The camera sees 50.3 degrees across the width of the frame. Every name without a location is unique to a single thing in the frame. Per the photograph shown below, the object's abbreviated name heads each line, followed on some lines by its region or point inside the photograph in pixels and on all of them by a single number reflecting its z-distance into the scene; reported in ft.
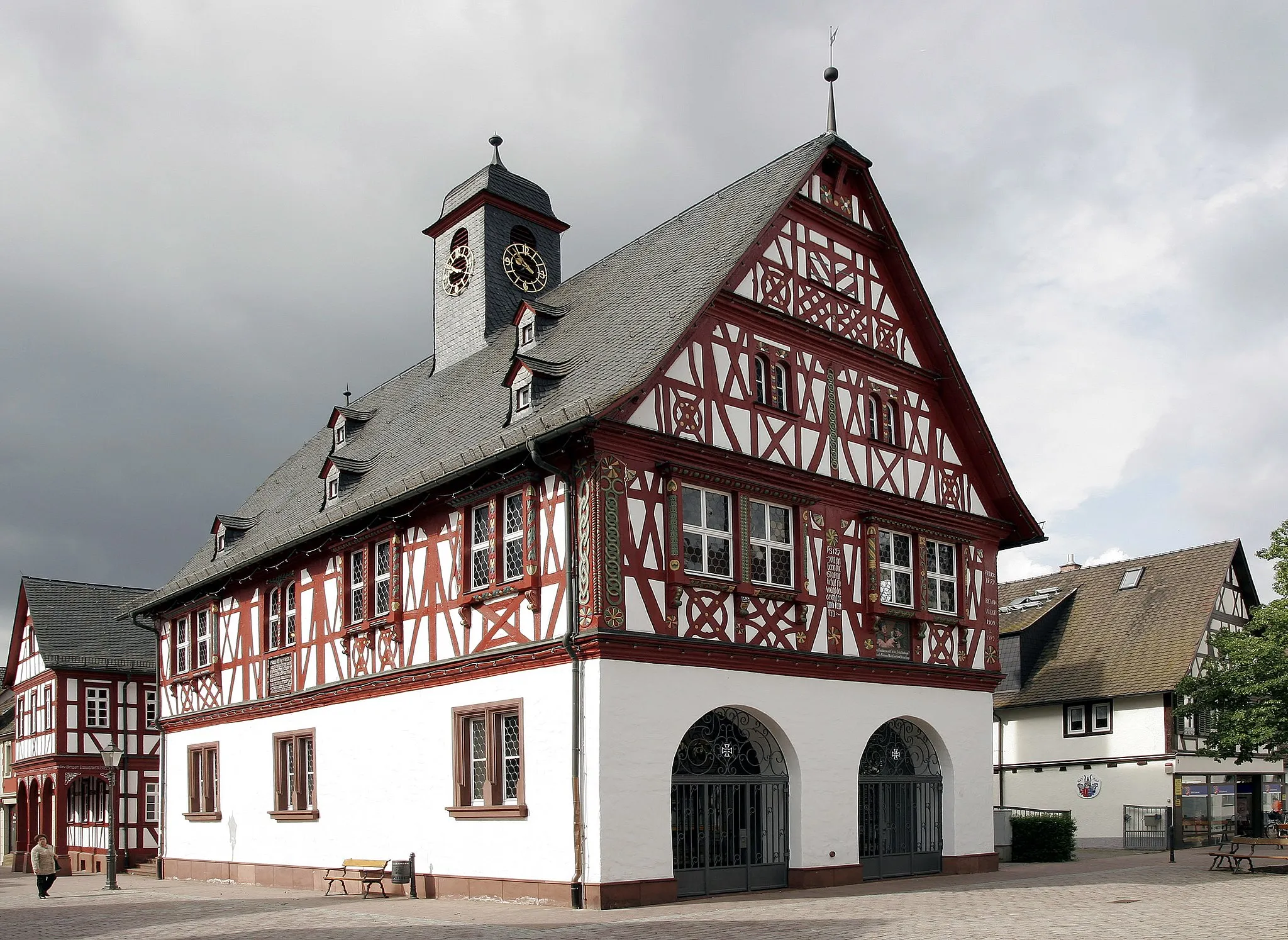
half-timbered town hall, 62.69
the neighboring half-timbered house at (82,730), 142.72
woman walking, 90.17
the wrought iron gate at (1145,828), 114.52
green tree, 101.50
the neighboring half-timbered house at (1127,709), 118.32
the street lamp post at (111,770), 92.79
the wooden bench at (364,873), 71.97
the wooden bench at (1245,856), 72.64
